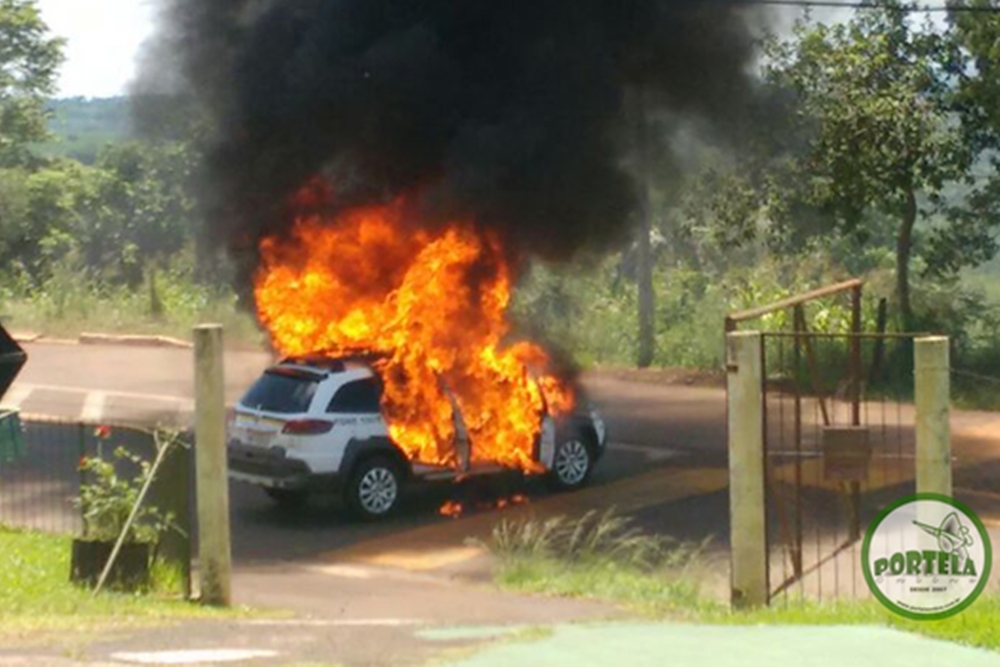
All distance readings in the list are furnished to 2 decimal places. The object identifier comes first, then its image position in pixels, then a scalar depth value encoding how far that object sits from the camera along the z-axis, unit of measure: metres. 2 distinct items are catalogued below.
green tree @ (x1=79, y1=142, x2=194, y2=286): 48.34
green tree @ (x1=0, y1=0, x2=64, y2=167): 46.19
